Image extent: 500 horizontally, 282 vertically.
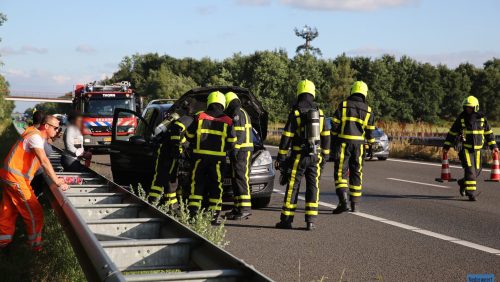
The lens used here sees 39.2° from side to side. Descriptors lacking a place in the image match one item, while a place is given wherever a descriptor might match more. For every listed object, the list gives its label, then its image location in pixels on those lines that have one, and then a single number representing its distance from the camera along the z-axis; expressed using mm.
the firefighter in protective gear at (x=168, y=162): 9633
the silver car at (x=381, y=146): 23047
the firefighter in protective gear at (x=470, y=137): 12242
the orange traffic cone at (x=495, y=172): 14914
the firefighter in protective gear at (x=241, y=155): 9508
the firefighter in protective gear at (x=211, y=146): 9094
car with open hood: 10469
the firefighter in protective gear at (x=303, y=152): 9070
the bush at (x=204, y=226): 6414
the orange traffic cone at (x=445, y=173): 14022
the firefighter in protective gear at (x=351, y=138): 10406
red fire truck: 28078
